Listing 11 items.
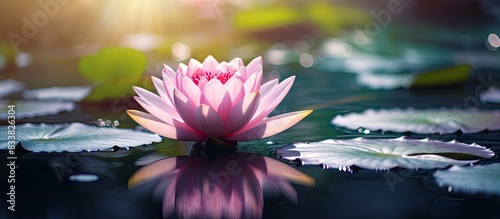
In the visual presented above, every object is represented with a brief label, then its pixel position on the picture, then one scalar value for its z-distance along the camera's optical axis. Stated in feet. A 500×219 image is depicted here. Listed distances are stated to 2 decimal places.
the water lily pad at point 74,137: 4.83
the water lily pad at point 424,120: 5.38
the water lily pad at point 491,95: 6.95
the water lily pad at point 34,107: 6.37
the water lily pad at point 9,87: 7.97
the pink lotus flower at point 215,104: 4.47
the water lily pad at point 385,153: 4.20
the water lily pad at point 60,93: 7.47
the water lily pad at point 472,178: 3.70
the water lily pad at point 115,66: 7.77
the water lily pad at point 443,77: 8.08
